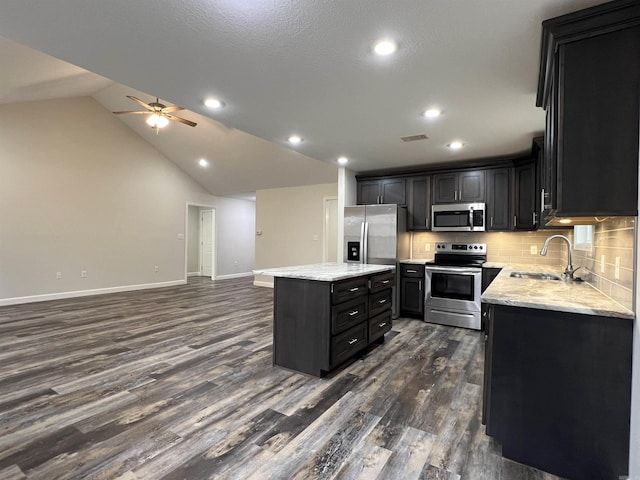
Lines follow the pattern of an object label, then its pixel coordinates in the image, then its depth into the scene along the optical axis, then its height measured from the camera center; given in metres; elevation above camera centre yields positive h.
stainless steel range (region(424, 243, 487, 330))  4.38 -0.74
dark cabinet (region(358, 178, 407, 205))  5.29 +0.77
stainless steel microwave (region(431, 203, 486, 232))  4.65 +0.30
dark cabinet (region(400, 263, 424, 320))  4.83 -0.79
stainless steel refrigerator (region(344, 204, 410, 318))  4.85 +0.03
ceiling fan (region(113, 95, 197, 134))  4.88 +1.88
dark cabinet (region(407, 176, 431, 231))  5.08 +0.53
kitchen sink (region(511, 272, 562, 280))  3.00 -0.35
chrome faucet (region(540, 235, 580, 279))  2.89 -0.29
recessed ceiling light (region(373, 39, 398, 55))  1.90 +1.14
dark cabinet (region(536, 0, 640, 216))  1.50 +0.62
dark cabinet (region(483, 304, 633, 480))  1.54 -0.77
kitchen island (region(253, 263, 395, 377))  2.81 -0.73
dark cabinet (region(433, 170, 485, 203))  4.71 +0.76
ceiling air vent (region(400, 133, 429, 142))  3.66 +1.14
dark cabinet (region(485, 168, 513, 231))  4.52 +0.56
